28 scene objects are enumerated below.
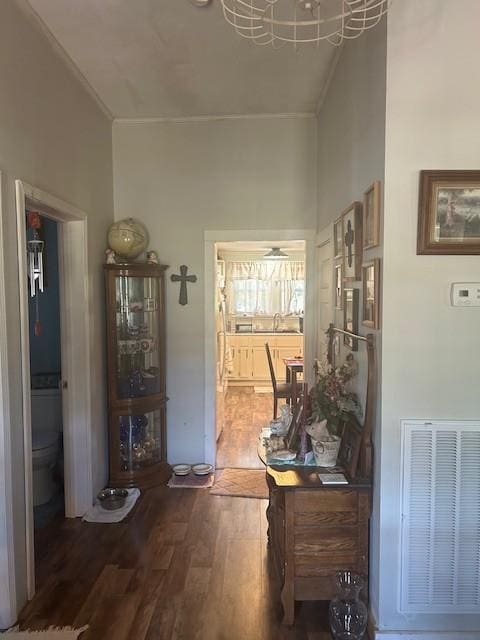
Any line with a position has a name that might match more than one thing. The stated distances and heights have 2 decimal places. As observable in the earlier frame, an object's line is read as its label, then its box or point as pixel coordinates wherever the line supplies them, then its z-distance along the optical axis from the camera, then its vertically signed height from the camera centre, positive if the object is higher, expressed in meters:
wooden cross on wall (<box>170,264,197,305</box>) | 3.94 +0.13
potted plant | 2.26 -0.59
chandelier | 2.33 +1.49
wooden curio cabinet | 3.59 -0.64
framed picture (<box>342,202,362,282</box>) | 2.33 +0.28
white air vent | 1.96 -0.98
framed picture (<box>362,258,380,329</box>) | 2.00 +0.00
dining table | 5.07 -0.81
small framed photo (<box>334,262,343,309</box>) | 2.83 +0.06
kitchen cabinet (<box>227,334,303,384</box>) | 7.78 -1.00
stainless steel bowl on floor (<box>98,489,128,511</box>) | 3.31 -1.49
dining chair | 4.62 -1.00
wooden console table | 2.11 -1.13
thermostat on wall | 1.92 +0.00
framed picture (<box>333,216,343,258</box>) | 2.75 +0.35
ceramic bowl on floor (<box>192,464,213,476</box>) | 3.84 -1.47
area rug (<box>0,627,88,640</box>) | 2.06 -1.53
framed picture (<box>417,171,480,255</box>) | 1.89 +0.34
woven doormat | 3.57 -1.54
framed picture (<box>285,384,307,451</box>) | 2.35 -0.69
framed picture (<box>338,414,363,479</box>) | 2.13 -0.74
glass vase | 1.82 -1.30
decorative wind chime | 3.33 +0.27
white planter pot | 2.25 -0.77
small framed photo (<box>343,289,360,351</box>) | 2.42 -0.11
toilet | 3.26 -1.05
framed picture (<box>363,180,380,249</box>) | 1.98 +0.35
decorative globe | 3.59 +0.46
